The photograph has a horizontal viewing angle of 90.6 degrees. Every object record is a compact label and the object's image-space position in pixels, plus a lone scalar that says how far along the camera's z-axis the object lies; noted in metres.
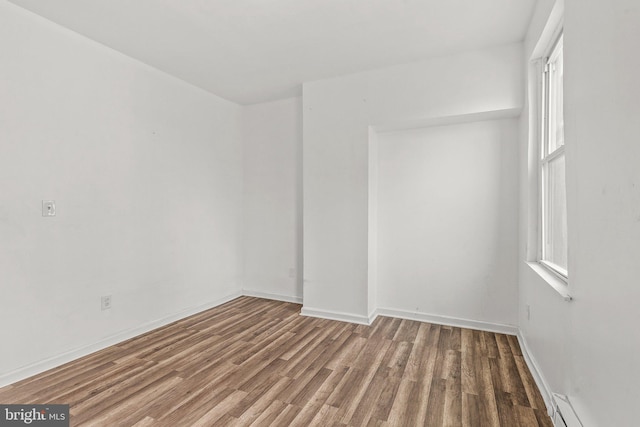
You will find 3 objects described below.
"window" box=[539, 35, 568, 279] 2.07
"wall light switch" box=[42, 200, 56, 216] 2.45
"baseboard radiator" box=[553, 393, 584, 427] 1.39
